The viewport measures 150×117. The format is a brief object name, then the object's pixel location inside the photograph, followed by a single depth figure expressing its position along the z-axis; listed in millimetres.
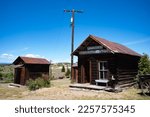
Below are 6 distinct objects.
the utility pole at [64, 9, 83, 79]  20262
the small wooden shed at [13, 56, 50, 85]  23078
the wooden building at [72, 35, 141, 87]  15257
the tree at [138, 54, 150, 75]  17016
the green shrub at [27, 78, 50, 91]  17438
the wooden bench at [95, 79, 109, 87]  15280
